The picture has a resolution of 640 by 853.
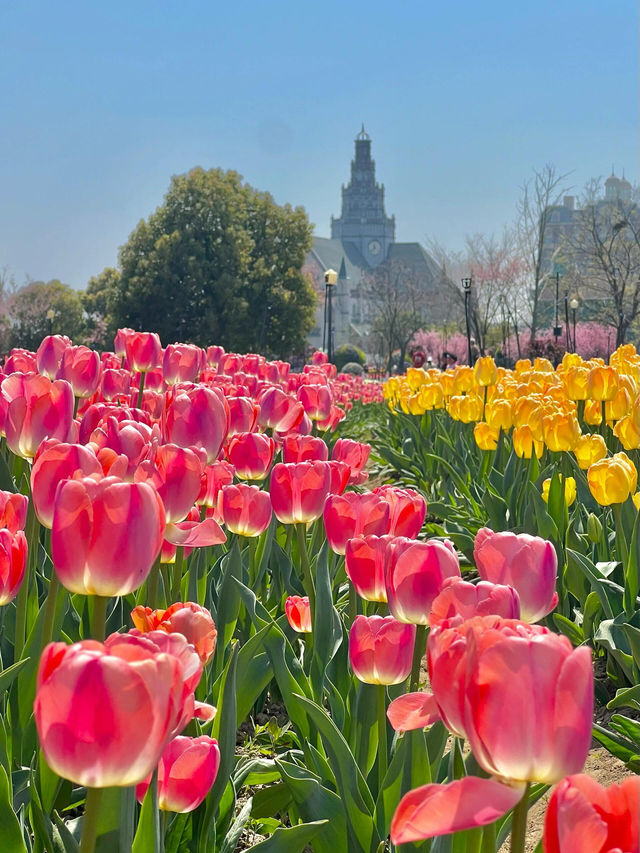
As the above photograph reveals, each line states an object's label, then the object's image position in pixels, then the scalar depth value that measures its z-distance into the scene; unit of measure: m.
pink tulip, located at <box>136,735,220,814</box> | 1.05
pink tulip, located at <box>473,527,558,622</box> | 1.09
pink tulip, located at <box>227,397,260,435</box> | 2.51
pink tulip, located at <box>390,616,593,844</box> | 0.60
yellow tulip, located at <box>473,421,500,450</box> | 4.50
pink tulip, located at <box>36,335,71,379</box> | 2.84
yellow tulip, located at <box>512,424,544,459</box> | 3.83
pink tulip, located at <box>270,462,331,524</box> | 1.90
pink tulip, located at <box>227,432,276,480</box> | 2.28
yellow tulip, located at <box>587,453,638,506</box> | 2.64
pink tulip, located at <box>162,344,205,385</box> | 3.29
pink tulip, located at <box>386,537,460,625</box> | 1.13
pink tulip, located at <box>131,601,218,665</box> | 1.10
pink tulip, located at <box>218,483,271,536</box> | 2.01
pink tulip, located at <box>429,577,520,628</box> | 0.88
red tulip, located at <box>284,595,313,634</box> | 1.96
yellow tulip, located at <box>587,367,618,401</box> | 3.99
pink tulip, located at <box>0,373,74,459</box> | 1.76
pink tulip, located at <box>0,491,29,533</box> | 1.47
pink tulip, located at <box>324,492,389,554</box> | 1.56
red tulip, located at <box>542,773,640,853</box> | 0.55
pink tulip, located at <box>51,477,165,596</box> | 0.95
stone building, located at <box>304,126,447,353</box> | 90.00
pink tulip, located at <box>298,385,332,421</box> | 3.66
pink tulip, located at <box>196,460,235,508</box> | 2.06
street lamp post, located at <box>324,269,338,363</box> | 23.73
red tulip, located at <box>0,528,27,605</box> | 1.33
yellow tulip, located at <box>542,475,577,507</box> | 3.18
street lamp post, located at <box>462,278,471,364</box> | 25.04
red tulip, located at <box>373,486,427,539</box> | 1.50
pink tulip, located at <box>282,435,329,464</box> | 2.15
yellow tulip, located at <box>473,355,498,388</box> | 5.51
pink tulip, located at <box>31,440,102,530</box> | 1.25
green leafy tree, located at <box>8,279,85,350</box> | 40.16
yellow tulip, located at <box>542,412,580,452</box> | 3.40
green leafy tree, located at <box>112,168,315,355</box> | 30.83
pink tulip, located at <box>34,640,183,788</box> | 0.64
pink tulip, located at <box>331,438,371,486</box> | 2.43
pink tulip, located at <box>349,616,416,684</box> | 1.27
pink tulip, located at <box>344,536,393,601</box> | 1.43
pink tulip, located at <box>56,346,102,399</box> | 2.66
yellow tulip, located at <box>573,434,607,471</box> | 3.32
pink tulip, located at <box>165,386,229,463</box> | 1.77
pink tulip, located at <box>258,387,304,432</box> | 2.83
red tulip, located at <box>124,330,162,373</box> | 3.47
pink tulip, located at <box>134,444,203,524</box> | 1.35
